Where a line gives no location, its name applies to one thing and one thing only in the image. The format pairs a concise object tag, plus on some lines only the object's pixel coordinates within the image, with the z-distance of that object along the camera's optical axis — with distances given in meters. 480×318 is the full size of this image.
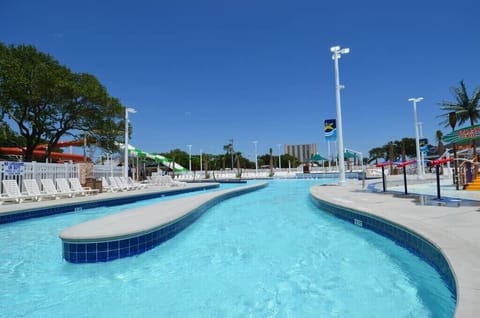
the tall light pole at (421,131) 26.37
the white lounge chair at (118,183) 14.80
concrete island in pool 3.99
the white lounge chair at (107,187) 14.15
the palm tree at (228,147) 51.19
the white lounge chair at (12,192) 9.26
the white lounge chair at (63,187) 11.14
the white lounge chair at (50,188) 10.51
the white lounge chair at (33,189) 9.91
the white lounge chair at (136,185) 16.13
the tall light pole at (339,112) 14.00
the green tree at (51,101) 14.77
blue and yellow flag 15.37
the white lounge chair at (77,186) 11.75
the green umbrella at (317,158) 32.11
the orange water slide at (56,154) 22.14
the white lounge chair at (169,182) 18.86
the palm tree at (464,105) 20.17
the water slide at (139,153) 20.56
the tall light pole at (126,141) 15.90
